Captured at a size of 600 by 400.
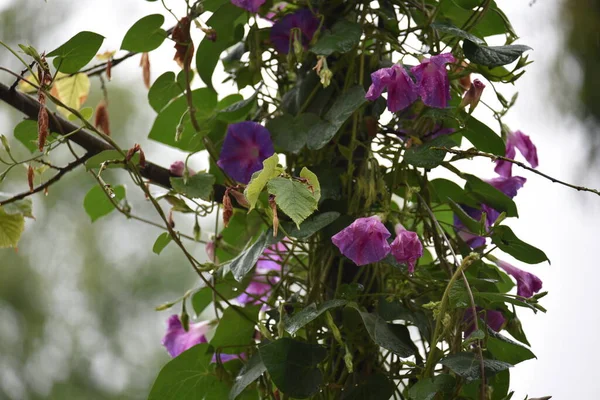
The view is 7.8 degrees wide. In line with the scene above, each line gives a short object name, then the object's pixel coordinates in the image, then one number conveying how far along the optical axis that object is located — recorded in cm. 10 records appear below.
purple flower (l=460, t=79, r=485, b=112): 452
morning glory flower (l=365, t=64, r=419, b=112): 450
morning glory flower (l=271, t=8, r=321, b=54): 462
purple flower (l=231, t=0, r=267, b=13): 458
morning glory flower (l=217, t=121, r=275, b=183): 460
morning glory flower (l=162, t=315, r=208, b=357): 473
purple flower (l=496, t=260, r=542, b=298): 460
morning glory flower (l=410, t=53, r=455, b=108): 450
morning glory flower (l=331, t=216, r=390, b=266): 448
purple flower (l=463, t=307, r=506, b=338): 462
